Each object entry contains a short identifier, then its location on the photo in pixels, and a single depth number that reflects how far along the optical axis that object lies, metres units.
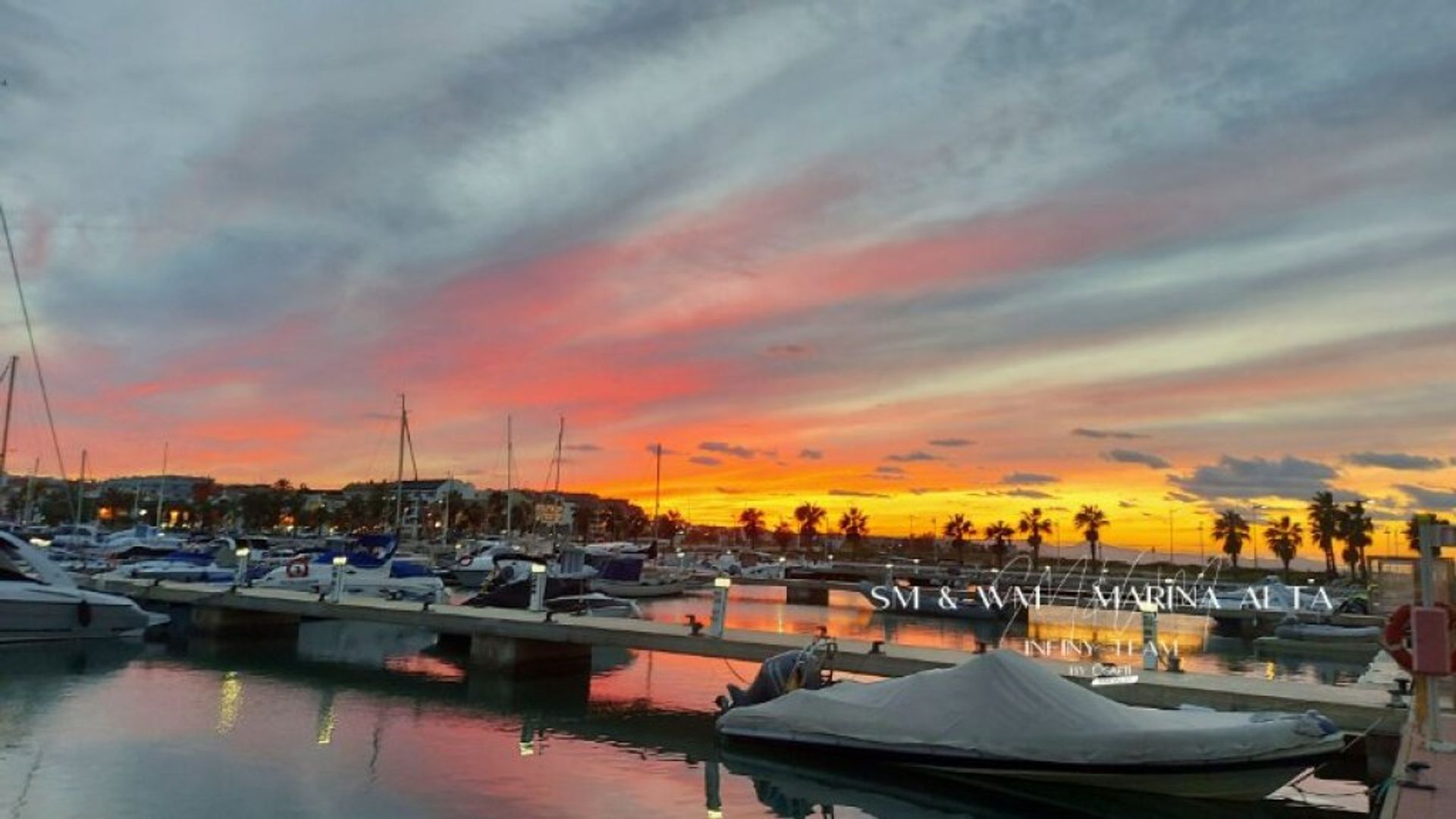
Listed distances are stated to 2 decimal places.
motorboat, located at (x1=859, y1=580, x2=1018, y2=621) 62.25
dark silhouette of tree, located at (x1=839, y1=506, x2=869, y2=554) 175.50
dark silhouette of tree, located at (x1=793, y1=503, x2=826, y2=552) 174.88
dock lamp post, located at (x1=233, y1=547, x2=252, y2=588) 37.88
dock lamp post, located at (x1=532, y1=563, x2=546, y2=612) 29.50
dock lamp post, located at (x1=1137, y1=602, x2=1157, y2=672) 20.03
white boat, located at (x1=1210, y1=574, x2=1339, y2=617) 58.97
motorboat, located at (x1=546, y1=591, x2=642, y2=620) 35.94
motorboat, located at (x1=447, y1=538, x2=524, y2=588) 69.75
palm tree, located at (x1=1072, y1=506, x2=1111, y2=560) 143.25
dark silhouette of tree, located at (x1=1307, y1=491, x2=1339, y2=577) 120.38
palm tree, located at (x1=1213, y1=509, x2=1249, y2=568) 134.88
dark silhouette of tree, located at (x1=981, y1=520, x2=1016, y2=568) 144.50
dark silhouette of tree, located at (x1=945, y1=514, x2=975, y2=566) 150.62
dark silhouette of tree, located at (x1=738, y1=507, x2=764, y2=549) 186.88
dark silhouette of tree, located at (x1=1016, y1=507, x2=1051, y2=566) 145.62
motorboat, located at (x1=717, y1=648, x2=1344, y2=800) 14.91
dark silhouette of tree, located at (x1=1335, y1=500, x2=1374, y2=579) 119.38
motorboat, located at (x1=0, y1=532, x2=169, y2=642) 30.02
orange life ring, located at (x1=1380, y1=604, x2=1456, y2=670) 14.34
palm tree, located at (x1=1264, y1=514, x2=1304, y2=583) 134.25
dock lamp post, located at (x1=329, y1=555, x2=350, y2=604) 32.09
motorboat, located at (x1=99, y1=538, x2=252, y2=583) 44.84
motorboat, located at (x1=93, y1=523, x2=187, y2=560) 61.50
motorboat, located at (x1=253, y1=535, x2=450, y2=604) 43.09
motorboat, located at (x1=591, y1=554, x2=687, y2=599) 66.62
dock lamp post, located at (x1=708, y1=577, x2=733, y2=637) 24.03
